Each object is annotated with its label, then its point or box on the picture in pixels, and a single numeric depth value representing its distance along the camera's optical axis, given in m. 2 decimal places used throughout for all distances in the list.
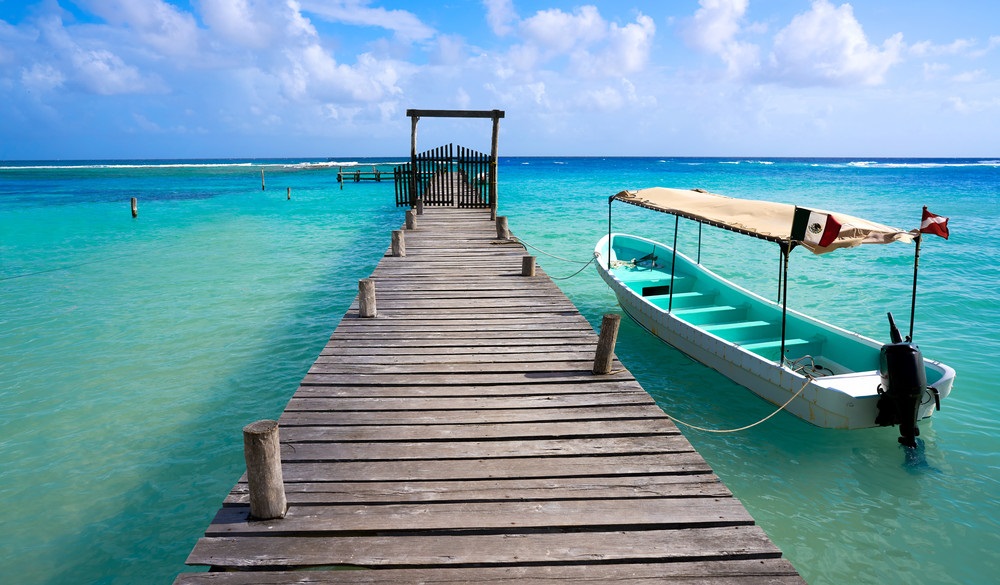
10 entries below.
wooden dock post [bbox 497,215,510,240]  14.82
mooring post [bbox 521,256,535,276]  10.98
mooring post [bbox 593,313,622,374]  6.10
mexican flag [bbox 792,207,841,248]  6.28
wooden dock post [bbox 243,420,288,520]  3.64
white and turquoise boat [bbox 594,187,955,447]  6.37
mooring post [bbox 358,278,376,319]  8.38
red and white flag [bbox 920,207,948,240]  6.15
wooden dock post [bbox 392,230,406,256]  13.10
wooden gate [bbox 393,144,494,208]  20.56
